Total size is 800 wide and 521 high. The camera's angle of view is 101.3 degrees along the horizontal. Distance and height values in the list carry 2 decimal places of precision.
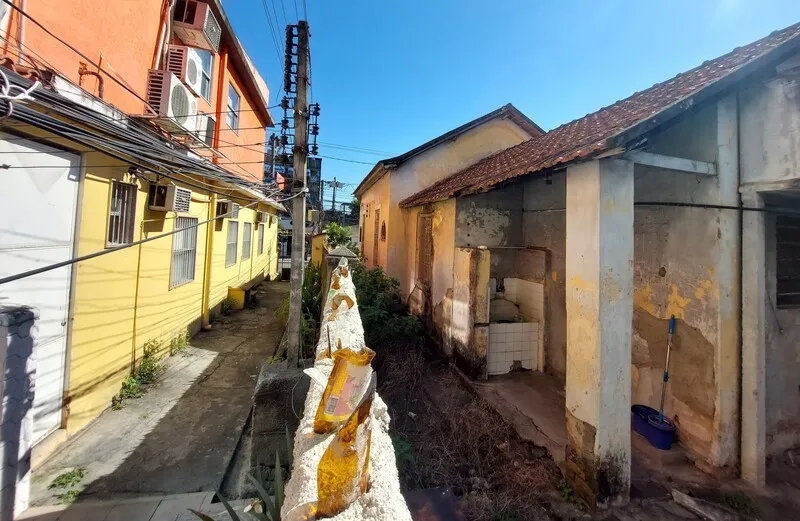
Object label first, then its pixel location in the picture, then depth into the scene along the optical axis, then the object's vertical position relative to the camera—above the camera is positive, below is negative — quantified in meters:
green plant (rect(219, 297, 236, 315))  10.19 -1.26
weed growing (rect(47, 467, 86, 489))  3.32 -2.26
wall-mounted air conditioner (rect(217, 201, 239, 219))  9.42 +1.74
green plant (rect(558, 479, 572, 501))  3.46 -2.26
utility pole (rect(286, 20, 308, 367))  3.64 +0.90
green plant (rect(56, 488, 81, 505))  3.12 -2.28
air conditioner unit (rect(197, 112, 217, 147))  6.71 +3.21
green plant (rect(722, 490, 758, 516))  3.33 -2.24
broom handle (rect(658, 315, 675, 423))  4.29 -1.10
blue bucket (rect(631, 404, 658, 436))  4.44 -1.85
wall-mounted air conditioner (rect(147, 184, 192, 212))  5.87 +1.19
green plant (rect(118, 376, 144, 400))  5.09 -2.02
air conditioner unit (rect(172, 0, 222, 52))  6.66 +4.99
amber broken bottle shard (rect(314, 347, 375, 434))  1.57 -0.56
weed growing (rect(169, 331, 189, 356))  6.88 -1.71
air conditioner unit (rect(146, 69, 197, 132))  5.51 +2.86
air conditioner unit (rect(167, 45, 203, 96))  6.21 +3.86
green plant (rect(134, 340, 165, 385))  5.60 -1.83
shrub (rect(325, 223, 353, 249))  16.77 +1.85
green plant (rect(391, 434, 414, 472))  3.76 -2.09
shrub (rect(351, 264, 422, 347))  6.93 -0.94
